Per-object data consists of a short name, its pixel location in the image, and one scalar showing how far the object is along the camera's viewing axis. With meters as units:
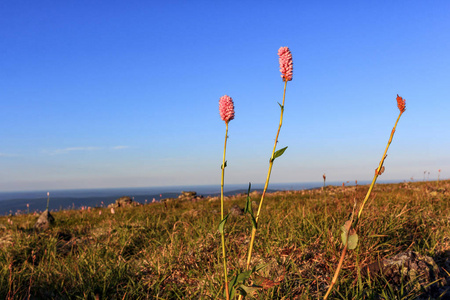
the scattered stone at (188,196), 16.63
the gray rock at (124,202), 15.22
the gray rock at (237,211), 7.02
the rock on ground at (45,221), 8.90
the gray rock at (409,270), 3.36
